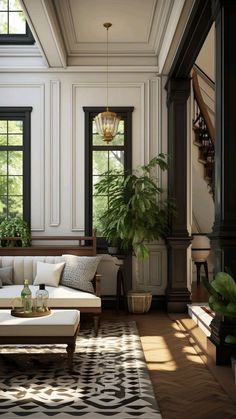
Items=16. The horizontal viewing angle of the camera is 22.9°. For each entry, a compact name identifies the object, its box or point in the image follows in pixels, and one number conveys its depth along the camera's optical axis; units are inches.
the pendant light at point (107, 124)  297.6
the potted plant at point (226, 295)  143.1
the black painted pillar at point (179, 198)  321.1
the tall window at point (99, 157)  341.1
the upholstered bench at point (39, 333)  189.5
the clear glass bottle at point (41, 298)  212.4
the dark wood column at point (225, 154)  179.9
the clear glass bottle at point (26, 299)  208.8
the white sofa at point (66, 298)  261.6
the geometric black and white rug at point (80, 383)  147.0
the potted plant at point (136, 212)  307.9
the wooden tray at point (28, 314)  203.9
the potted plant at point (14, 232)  323.0
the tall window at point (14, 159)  340.5
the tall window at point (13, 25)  331.3
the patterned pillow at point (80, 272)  286.4
